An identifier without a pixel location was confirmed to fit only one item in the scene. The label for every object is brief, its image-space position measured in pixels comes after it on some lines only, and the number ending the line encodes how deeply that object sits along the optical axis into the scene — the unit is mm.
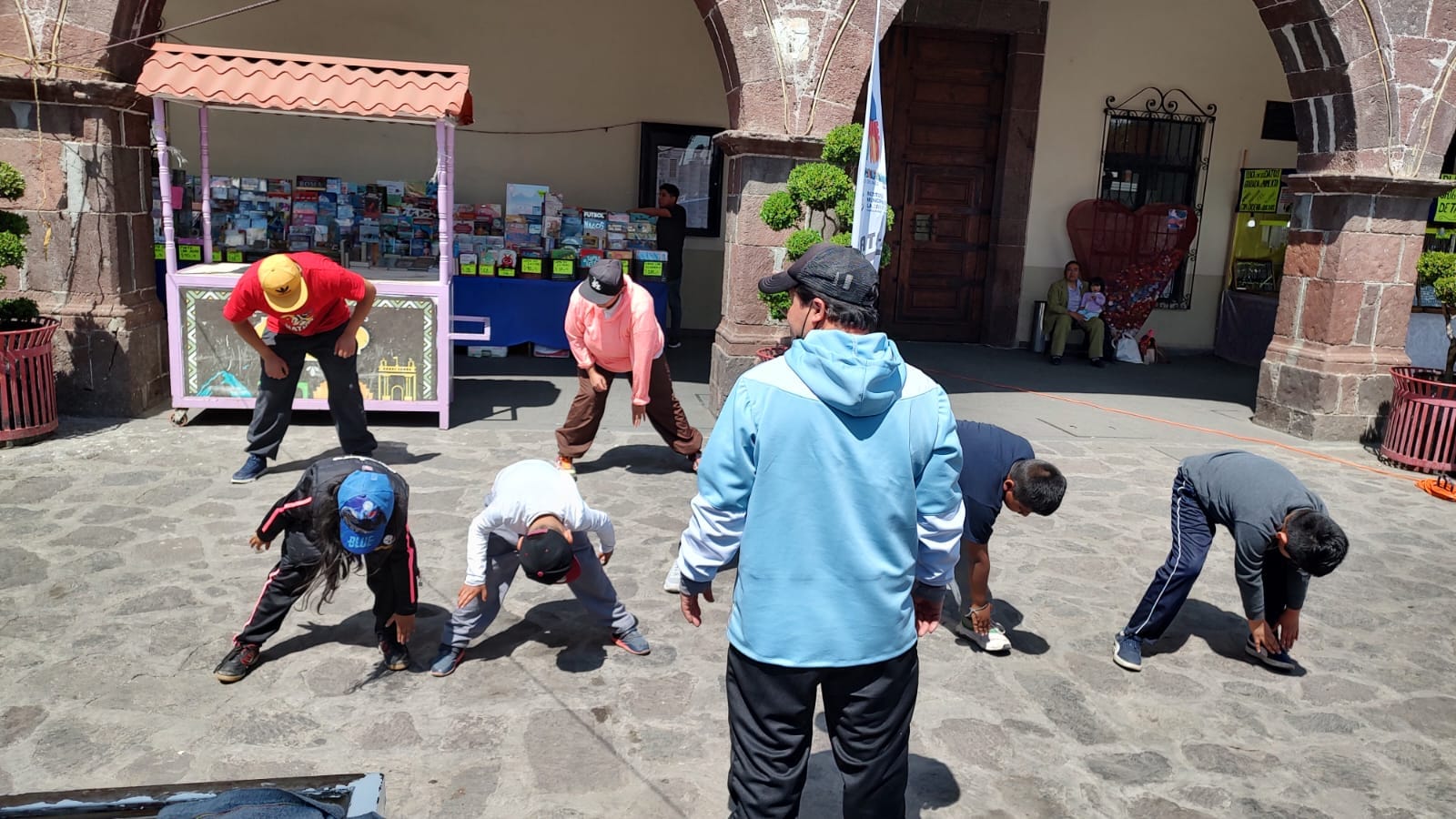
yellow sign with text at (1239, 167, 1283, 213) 12508
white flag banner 5855
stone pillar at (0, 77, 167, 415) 7004
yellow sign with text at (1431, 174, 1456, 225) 11164
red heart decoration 12516
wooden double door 11961
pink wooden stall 6836
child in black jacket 3615
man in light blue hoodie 2443
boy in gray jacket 3982
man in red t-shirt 5805
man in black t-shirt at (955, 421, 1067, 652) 3941
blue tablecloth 10352
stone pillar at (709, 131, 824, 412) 7730
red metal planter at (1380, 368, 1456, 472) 7852
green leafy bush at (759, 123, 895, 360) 6852
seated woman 11797
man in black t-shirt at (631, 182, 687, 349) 11062
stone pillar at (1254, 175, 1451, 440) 8602
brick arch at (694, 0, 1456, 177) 7656
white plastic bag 12383
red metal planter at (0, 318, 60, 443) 6570
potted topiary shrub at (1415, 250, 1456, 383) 7891
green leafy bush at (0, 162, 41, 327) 6363
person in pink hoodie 6336
